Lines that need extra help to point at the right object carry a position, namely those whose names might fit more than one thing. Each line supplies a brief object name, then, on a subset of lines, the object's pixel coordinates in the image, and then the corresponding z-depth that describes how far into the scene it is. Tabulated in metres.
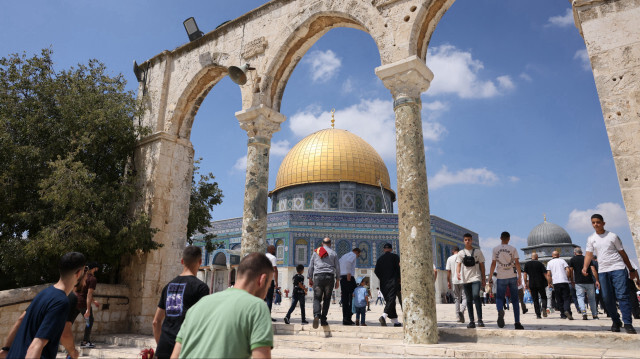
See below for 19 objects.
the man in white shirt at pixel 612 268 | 3.98
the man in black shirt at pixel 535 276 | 6.87
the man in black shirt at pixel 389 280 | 5.70
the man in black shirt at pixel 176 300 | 2.48
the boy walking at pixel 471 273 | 5.46
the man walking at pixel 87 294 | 4.87
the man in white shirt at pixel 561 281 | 7.00
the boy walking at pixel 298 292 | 6.32
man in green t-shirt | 1.43
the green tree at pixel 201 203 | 9.93
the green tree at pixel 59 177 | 6.42
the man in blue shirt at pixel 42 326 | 2.13
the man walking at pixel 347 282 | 5.98
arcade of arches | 4.10
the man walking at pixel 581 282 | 6.86
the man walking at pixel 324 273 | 5.42
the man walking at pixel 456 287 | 6.85
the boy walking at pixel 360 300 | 6.37
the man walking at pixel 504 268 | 5.17
